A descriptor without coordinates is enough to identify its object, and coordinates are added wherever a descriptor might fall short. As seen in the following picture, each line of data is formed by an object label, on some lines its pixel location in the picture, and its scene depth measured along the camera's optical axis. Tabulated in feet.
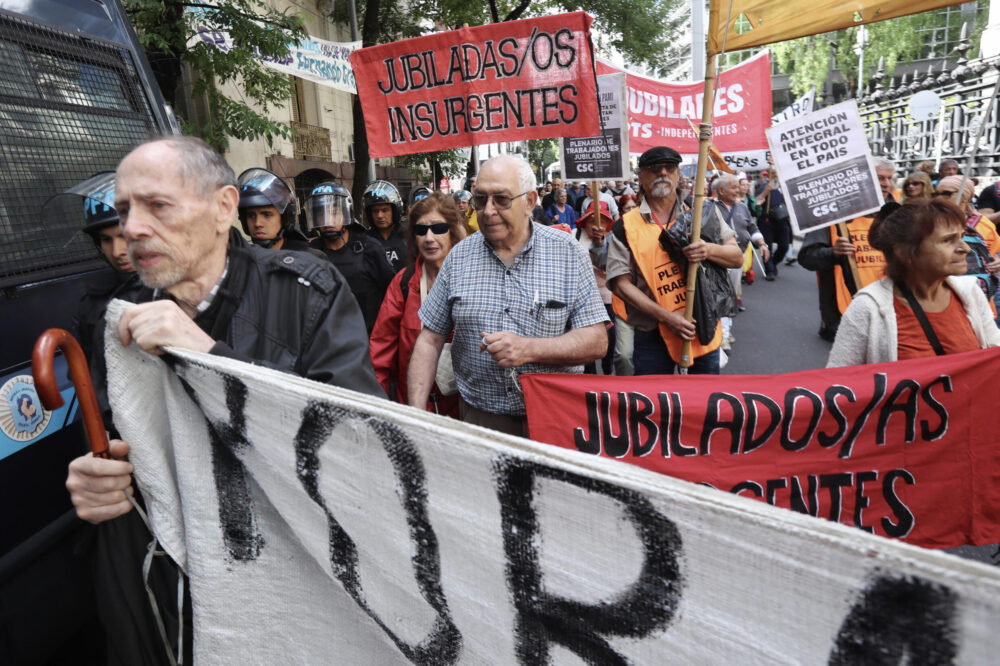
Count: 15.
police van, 6.81
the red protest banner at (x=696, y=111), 22.61
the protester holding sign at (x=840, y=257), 15.72
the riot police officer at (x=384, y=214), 18.32
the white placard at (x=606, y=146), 16.99
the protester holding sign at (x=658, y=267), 12.69
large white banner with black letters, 2.68
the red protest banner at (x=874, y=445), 8.02
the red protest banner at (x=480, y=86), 13.61
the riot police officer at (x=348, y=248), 16.33
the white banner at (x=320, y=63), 25.08
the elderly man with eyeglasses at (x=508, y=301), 8.69
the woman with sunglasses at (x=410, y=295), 11.28
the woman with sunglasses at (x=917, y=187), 18.65
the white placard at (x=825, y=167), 13.79
